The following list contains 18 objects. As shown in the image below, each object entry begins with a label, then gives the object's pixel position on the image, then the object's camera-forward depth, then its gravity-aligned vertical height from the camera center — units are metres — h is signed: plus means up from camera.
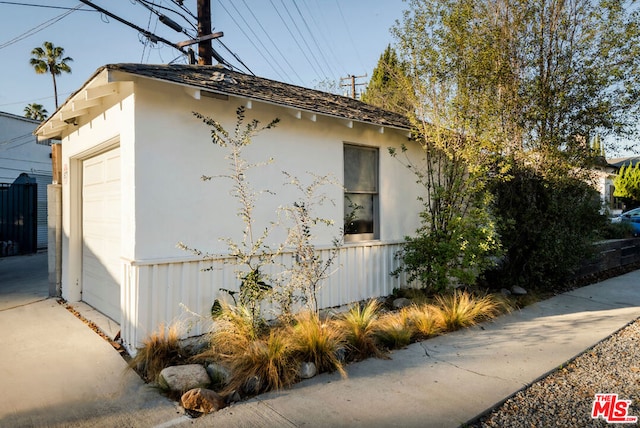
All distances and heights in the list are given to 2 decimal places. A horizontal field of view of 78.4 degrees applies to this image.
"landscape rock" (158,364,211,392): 3.61 -1.54
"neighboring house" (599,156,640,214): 24.02 +0.95
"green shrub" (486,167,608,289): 7.61 -0.32
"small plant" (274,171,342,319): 4.68 -0.75
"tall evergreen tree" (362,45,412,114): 7.31 +4.39
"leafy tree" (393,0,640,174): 6.85 +2.57
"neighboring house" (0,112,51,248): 15.75 +2.58
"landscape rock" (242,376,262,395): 3.60 -1.59
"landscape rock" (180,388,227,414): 3.30 -1.60
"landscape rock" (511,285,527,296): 7.52 -1.53
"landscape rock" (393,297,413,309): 6.52 -1.52
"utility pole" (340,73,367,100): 25.59 +8.53
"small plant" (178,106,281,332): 4.56 +0.14
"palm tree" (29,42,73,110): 27.69 +11.03
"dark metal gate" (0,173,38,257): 13.43 -0.09
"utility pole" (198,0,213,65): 9.17 +4.42
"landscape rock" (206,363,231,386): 3.73 -1.56
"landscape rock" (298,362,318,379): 3.94 -1.60
